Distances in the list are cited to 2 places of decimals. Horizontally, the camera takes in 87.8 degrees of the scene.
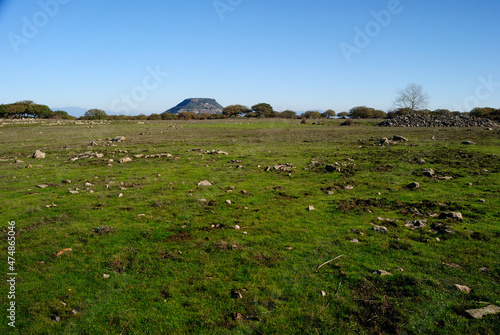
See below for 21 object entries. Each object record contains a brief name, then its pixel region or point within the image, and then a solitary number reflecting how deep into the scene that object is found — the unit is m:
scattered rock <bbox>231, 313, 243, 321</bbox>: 5.89
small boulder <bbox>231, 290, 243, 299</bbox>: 6.56
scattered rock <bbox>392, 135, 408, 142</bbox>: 35.56
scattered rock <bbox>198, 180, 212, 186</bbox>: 16.45
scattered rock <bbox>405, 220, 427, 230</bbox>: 10.27
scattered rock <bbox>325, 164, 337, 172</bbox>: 19.78
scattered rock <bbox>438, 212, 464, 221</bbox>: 10.66
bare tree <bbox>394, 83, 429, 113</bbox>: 90.17
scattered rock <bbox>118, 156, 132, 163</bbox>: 23.78
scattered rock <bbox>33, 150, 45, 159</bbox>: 25.84
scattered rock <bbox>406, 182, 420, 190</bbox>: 15.08
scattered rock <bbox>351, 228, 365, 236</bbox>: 9.78
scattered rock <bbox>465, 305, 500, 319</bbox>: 5.72
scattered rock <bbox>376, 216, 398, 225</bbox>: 10.66
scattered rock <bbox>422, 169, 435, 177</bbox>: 17.81
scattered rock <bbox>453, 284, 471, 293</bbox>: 6.58
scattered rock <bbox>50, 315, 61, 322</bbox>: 5.86
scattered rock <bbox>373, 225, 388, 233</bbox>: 9.89
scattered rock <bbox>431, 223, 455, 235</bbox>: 9.54
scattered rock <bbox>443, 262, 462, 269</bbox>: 7.57
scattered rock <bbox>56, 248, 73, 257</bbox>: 8.40
